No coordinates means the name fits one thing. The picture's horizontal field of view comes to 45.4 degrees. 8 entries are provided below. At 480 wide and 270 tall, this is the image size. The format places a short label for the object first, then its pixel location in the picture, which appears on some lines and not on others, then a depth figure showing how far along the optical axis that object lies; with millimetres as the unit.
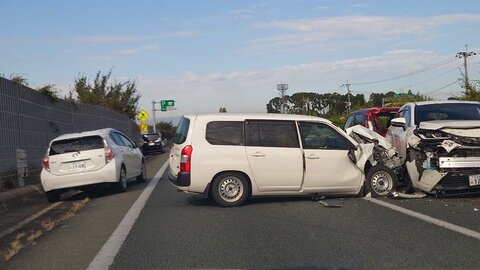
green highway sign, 69938
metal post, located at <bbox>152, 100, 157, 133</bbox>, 62581
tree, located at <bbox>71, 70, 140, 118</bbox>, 44625
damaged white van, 10477
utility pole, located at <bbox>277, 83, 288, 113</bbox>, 51106
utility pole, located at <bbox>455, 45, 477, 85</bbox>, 61594
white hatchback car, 13242
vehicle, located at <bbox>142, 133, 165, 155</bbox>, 34781
